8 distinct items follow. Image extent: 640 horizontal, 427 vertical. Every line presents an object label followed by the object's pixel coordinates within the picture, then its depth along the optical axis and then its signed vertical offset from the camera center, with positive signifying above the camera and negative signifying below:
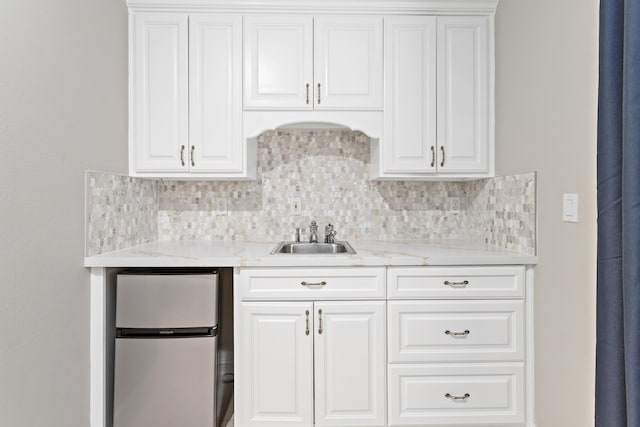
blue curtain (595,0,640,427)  1.19 -0.01
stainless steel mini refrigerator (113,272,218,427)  1.95 -0.67
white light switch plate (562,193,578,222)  1.67 +0.02
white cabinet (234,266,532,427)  1.99 -0.64
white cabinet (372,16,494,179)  2.37 +0.65
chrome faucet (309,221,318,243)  2.64 -0.13
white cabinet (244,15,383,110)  2.34 +0.83
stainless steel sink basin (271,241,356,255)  2.59 -0.23
